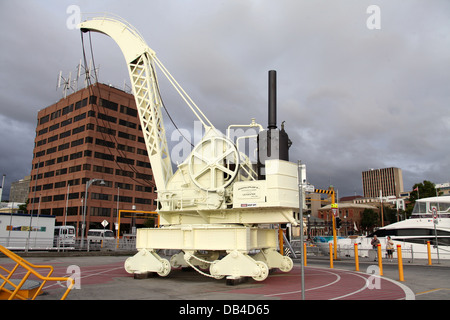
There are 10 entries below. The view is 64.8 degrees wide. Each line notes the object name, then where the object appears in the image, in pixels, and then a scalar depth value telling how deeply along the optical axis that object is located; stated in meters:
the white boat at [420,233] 26.25
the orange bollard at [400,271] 13.34
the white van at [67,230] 44.95
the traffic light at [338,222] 25.21
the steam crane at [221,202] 13.07
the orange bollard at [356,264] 17.62
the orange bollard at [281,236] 22.17
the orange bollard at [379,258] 14.39
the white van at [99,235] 50.44
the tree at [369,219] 113.50
